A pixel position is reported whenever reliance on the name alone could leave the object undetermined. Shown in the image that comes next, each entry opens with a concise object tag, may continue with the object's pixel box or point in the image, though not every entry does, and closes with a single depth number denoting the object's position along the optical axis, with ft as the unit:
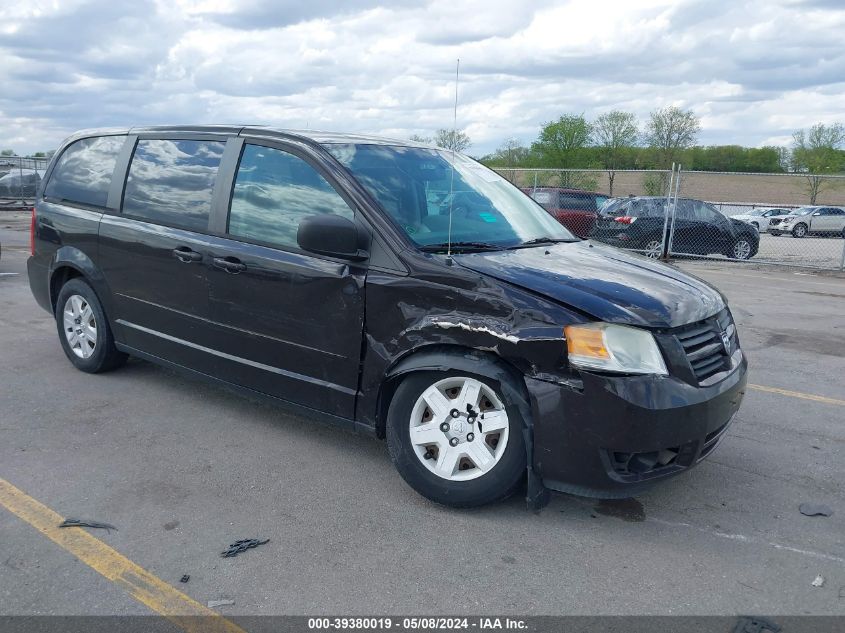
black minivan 10.62
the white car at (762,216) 104.63
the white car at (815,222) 98.78
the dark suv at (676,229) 54.34
